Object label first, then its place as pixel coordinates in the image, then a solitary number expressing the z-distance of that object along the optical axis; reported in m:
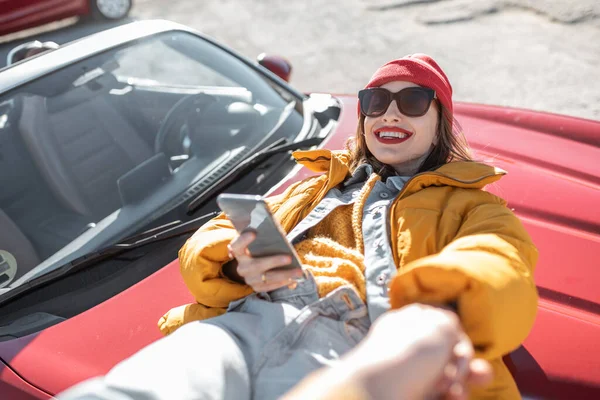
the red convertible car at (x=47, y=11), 6.94
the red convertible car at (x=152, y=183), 2.06
